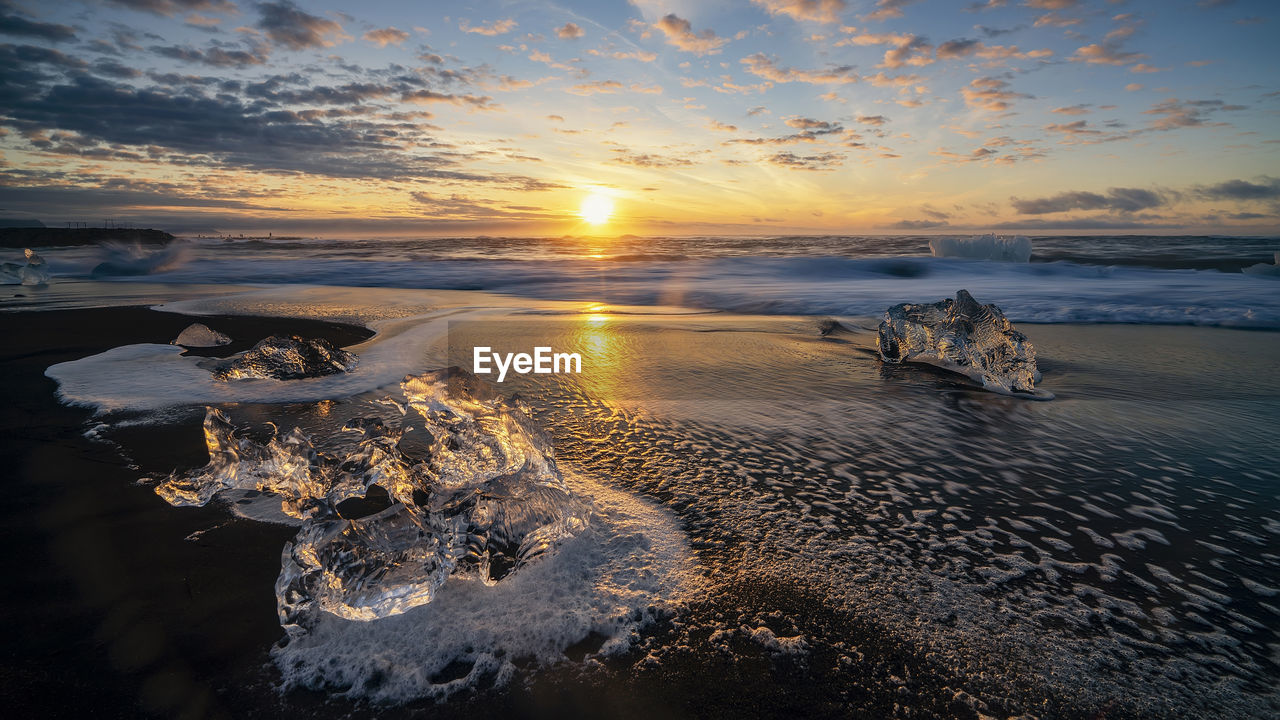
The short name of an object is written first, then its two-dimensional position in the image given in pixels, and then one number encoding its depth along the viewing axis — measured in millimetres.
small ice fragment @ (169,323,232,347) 5832
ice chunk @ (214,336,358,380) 4488
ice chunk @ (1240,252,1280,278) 13980
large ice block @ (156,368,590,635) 1759
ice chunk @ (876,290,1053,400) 4477
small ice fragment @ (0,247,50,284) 12914
